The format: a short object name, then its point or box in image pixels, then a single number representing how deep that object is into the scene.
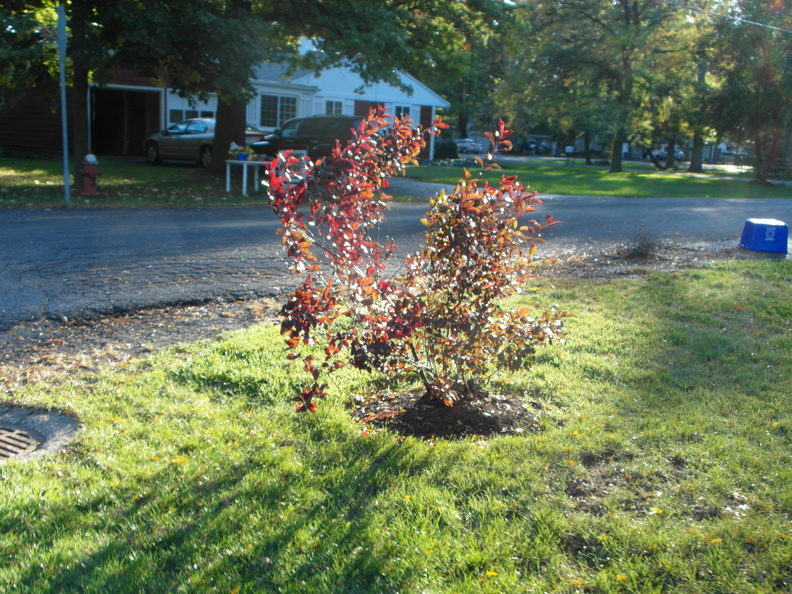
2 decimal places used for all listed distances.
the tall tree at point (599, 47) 35.25
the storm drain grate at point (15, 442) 3.96
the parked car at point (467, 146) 57.19
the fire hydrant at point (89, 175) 14.75
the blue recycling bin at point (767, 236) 11.15
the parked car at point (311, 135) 21.62
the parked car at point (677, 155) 60.44
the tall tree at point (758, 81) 29.80
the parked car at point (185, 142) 22.55
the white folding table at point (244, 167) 16.04
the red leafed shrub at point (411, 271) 4.09
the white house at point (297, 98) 28.28
